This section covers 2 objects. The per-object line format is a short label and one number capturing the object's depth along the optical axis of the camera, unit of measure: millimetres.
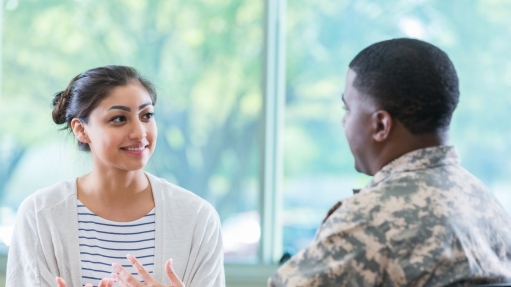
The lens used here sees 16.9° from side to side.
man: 2912
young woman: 3458
